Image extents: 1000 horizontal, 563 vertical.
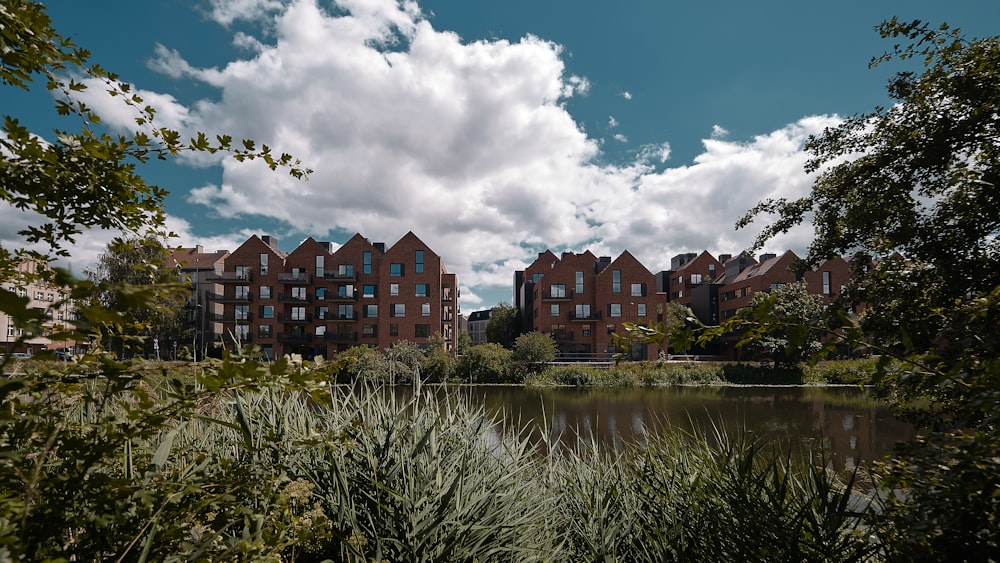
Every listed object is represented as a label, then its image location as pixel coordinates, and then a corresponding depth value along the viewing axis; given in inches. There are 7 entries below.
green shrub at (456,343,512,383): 1235.9
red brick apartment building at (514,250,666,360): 1615.4
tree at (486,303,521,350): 2028.8
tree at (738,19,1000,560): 71.1
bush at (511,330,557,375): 1310.3
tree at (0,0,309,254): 64.1
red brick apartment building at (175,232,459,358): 1557.6
